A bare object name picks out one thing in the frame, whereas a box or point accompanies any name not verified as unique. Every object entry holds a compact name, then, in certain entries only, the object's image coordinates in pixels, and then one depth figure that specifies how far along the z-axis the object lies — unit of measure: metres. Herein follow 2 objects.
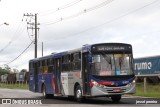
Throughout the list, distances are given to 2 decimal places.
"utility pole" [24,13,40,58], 61.55
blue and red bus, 21.70
